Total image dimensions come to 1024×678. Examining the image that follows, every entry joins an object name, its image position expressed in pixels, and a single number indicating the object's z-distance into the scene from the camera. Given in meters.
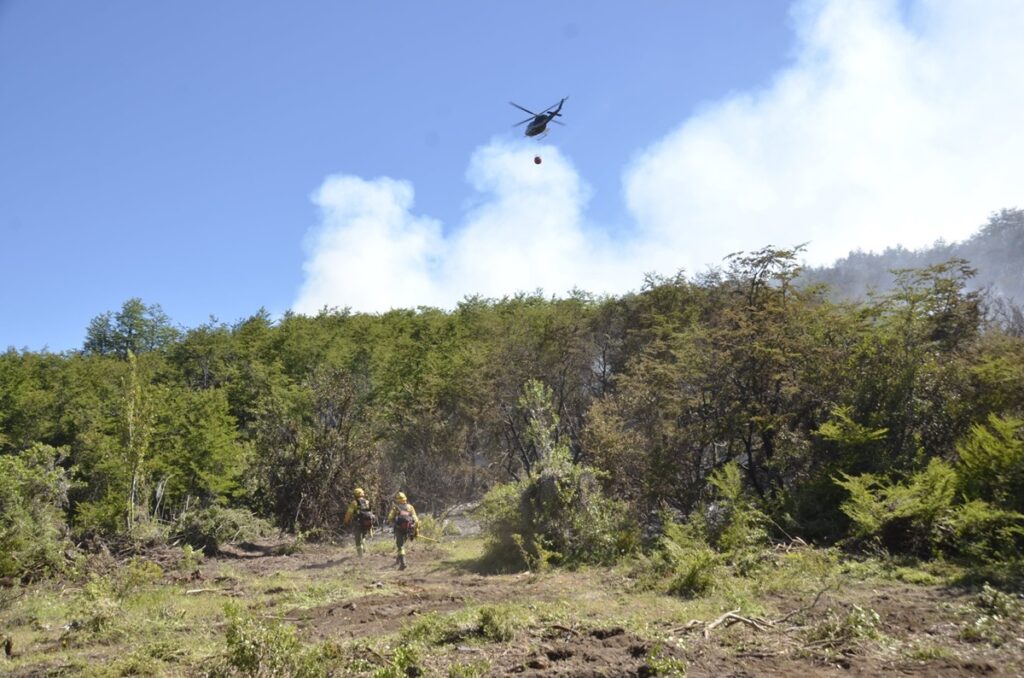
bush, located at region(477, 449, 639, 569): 12.91
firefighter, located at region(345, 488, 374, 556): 16.36
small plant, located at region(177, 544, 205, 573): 14.28
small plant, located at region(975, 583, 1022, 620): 7.14
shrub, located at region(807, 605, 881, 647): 6.48
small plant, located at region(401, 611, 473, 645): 6.98
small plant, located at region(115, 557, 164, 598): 10.36
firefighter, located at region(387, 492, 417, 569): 14.52
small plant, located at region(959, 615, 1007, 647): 6.39
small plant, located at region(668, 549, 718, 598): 9.36
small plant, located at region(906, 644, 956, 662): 5.96
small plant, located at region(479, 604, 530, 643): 6.94
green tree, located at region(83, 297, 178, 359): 45.94
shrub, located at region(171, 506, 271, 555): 17.36
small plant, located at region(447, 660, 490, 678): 5.73
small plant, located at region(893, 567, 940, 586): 9.03
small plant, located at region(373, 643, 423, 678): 5.59
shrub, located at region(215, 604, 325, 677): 5.58
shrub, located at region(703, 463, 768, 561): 11.52
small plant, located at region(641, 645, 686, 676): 5.66
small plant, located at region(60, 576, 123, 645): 7.94
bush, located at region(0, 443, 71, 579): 12.70
